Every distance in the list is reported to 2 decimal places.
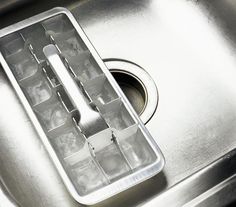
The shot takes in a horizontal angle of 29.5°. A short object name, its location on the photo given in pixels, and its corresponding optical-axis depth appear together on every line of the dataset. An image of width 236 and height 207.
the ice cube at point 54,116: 0.72
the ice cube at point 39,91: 0.74
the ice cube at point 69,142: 0.69
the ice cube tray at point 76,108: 0.64
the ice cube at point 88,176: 0.65
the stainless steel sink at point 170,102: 0.64
